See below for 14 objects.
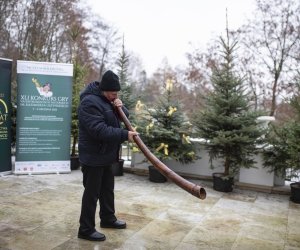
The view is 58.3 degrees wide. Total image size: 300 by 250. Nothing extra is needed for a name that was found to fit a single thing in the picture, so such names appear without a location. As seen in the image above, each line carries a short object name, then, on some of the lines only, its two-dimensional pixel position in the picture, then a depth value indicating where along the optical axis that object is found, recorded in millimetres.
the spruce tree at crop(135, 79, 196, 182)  5364
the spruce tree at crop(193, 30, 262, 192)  4903
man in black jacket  2755
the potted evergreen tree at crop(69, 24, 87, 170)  5909
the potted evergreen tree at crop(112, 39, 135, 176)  6049
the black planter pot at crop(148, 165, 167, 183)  5346
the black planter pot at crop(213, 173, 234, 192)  4963
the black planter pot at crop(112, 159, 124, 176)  5635
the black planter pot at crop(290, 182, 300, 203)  4579
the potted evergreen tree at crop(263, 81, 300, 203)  4512
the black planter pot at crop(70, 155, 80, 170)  5927
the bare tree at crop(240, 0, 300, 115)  12460
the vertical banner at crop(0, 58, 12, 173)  5122
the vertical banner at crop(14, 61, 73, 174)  5285
